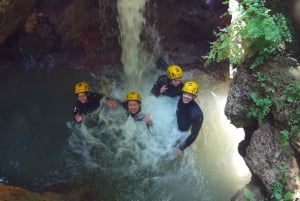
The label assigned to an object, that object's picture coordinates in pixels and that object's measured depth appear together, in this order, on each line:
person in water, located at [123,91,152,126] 7.28
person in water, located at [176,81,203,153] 6.89
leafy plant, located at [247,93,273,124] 4.79
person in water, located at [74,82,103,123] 7.40
